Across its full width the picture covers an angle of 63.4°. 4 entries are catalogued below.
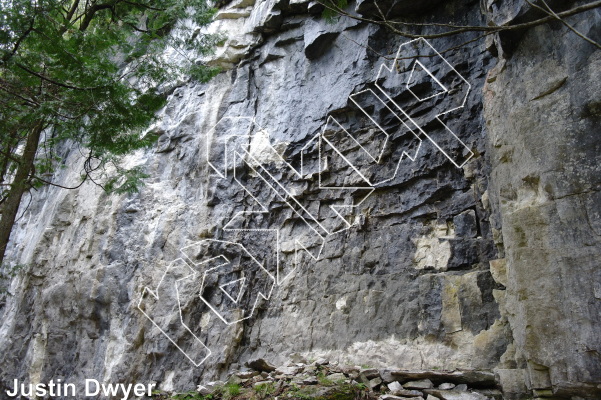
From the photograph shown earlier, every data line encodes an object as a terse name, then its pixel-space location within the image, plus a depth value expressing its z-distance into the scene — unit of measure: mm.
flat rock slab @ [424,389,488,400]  4180
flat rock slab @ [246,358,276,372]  5965
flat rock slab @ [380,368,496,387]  4326
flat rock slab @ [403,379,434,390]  4514
